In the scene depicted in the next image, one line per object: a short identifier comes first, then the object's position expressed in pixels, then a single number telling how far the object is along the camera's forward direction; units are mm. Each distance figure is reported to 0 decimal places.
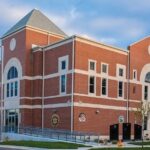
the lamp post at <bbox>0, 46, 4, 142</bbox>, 30307
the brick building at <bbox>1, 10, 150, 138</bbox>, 26818
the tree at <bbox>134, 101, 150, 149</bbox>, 26627
